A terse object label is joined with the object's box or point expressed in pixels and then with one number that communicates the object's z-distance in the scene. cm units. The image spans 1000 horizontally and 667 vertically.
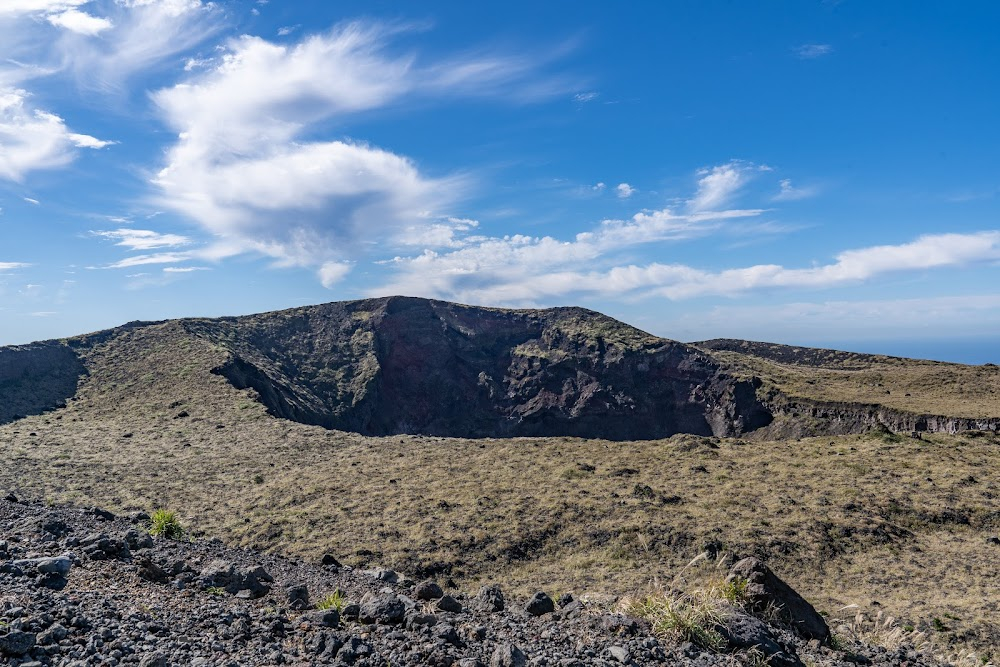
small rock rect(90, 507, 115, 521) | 1345
